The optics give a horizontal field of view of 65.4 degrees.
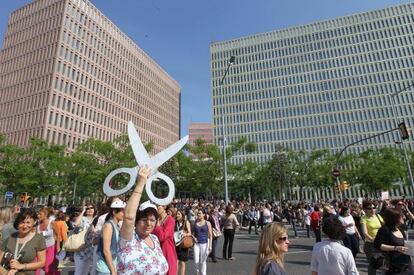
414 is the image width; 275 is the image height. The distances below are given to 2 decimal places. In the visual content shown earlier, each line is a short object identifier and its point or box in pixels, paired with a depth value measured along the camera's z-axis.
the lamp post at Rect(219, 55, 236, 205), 21.86
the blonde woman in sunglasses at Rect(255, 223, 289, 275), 2.70
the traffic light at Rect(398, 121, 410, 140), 19.11
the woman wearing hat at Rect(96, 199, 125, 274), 3.40
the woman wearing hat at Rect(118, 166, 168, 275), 2.97
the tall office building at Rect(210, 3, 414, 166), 91.62
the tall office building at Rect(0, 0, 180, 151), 68.19
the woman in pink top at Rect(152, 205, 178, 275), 4.88
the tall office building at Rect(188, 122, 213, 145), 185.25
